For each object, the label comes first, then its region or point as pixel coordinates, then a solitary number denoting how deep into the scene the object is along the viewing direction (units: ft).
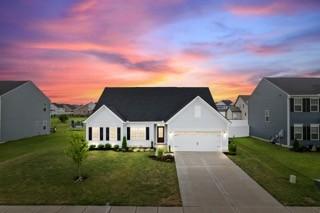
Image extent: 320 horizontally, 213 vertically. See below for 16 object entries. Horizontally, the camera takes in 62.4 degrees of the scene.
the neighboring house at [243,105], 172.14
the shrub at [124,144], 91.09
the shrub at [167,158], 74.37
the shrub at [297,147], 94.12
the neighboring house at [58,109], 434.63
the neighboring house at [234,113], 185.68
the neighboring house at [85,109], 421.59
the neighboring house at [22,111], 116.67
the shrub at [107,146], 92.72
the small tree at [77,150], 56.95
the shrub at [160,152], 78.11
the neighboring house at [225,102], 205.14
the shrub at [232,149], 86.53
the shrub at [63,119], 234.58
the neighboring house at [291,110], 101.19
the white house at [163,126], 91.91
